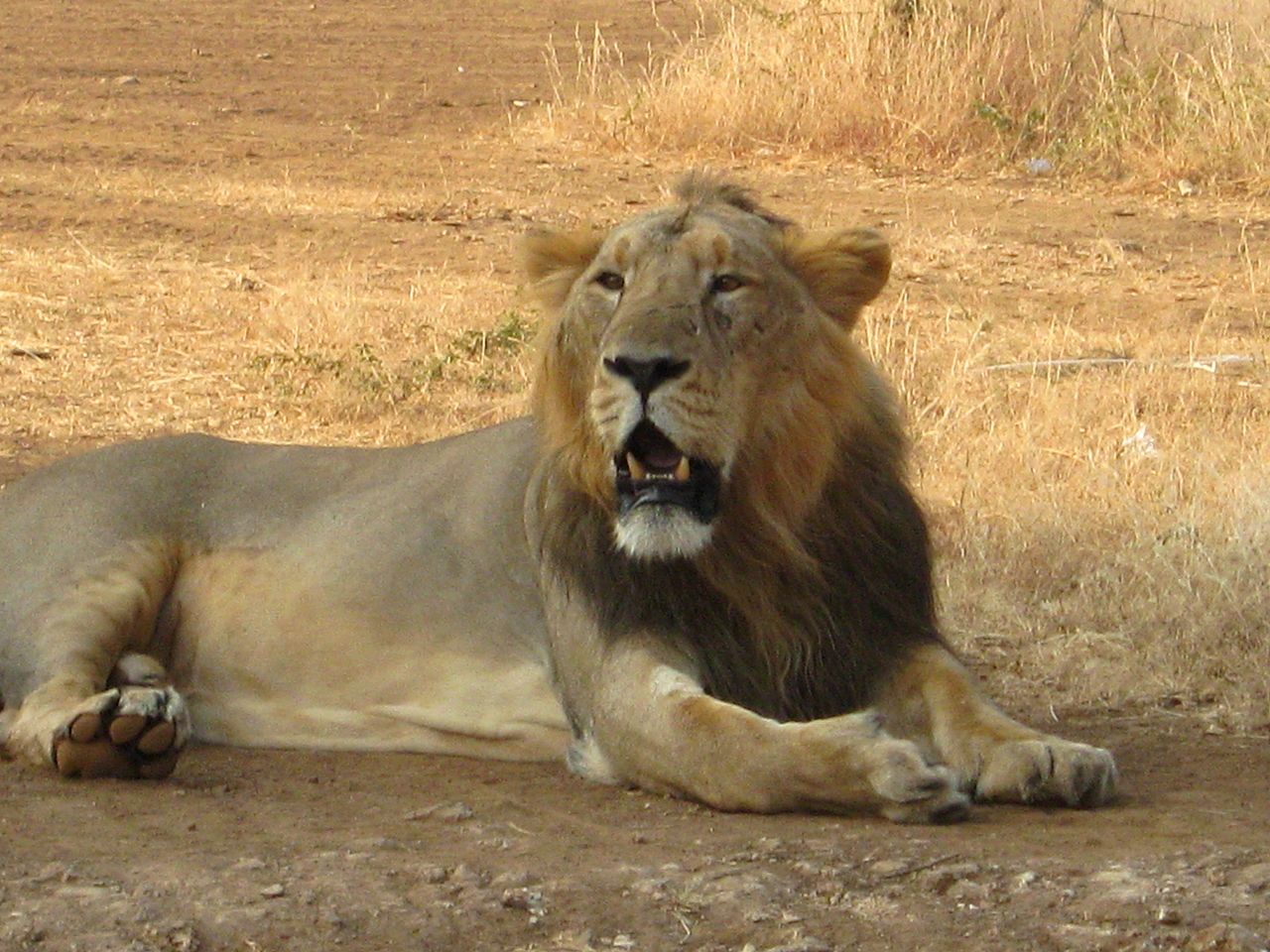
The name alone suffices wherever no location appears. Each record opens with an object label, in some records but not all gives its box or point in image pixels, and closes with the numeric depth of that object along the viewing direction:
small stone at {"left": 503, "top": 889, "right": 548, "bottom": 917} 5.89
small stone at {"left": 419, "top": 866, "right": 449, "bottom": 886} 6.12
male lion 7.11
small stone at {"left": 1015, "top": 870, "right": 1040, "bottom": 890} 6.00
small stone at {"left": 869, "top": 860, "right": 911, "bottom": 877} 6.12
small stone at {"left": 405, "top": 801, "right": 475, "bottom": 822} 7.05
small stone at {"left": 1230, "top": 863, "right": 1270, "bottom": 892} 5.99
